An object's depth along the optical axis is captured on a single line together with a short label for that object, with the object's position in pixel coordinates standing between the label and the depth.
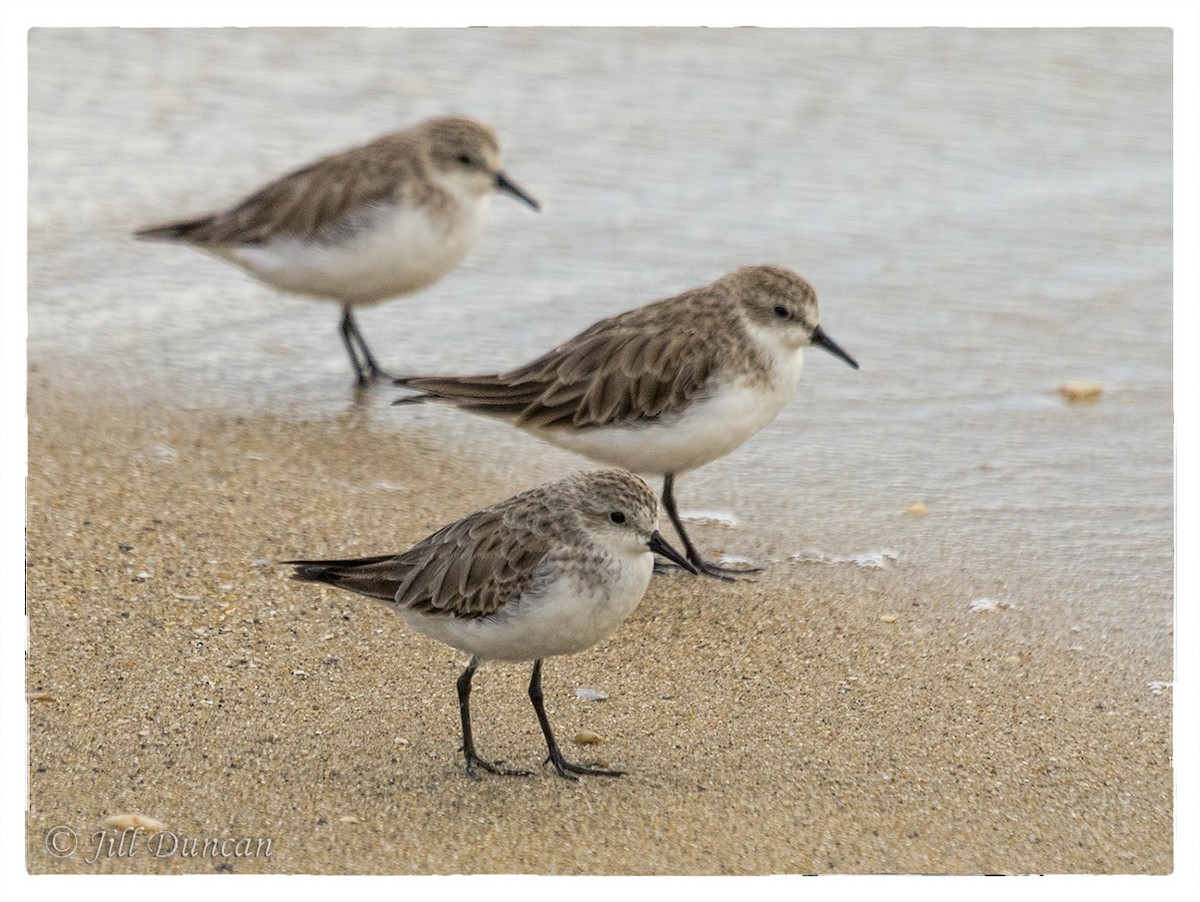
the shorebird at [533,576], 8.69
